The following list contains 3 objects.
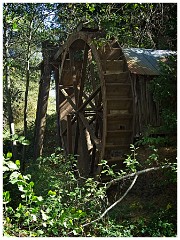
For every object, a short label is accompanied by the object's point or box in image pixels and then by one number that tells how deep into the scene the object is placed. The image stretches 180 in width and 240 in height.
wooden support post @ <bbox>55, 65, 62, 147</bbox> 9.41
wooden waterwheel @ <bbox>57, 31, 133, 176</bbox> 6.30
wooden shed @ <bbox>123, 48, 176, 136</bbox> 6.41
